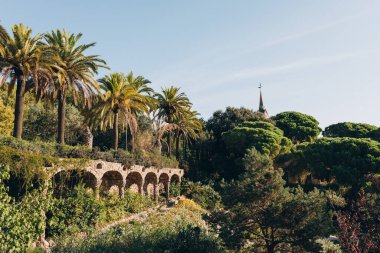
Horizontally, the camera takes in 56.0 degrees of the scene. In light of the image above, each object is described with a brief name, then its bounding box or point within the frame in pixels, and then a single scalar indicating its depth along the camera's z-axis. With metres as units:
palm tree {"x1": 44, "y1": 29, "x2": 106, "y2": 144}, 23.92
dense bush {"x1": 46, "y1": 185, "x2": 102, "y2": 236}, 18.30
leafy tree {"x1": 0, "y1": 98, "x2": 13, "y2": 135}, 30.34
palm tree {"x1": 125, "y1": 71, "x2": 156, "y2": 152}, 31.55
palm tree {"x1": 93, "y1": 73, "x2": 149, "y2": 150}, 28.08
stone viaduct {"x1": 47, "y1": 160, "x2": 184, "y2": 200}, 21.69
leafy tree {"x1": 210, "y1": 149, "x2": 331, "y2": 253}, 13.82
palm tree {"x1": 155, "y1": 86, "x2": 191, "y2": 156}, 40.19
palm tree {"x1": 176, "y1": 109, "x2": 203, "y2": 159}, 41.22
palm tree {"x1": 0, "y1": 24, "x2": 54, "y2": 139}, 20.27
